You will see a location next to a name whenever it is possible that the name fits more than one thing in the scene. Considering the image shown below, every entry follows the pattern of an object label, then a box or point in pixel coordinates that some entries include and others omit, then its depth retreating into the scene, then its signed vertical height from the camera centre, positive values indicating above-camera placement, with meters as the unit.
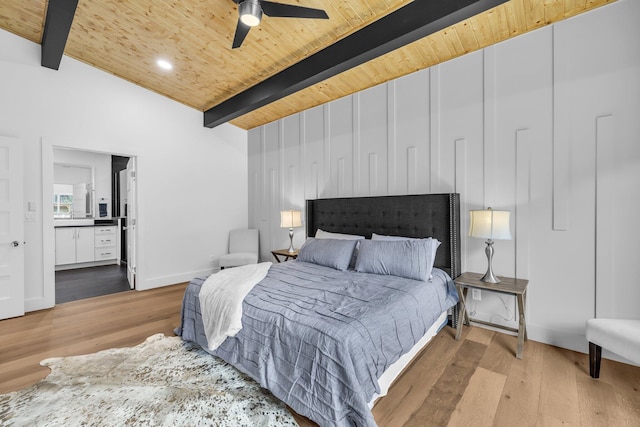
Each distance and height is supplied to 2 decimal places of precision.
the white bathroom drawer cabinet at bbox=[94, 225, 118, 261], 6.15 -0.68
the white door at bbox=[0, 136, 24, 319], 3.24 -0.22
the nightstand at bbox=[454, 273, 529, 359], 2.35 -0.68
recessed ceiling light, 3.67 +1.96
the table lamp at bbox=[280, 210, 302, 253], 4.37 -0.13
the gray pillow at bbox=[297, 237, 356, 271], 3.11 -0.49
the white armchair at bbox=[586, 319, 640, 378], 1.80 -0.88
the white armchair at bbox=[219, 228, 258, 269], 5.21 -0.59
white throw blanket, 1.99 -0.70
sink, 6.01 -0.23
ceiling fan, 2.21 +1.60
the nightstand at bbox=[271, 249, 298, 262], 4.26 -0.66
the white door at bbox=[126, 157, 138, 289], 4.40 -0.12
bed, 1.48 -0.73
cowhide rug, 1.66 -1.23
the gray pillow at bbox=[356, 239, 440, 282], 2.61 -0.47
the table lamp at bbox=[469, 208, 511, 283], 2.50 -0.16
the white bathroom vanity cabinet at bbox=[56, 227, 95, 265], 5.70 -0.70
